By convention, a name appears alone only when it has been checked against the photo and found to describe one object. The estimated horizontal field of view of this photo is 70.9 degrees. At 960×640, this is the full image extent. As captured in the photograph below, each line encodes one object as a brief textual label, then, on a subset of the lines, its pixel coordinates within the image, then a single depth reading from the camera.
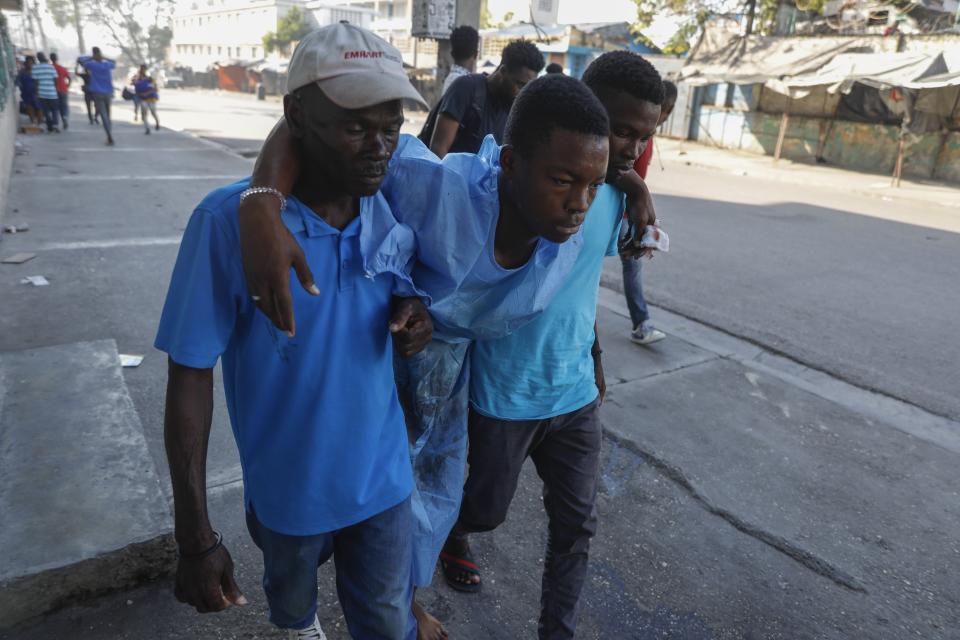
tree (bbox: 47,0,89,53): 71.00
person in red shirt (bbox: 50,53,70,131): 15.16
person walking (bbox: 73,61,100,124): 14.61
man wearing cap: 1.27
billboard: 5.89
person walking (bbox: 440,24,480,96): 4.86
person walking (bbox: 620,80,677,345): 4.54
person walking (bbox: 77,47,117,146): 12.94
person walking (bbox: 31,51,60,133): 13.37
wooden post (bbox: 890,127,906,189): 13.04
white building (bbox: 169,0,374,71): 59.66
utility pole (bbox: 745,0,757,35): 18.11
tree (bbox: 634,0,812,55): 19.25
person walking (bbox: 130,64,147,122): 15.80
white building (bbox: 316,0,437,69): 36.47
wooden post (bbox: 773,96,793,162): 15.22
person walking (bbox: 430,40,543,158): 3.66
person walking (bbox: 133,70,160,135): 15.44
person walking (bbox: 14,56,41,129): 14.48
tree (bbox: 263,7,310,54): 49.03
